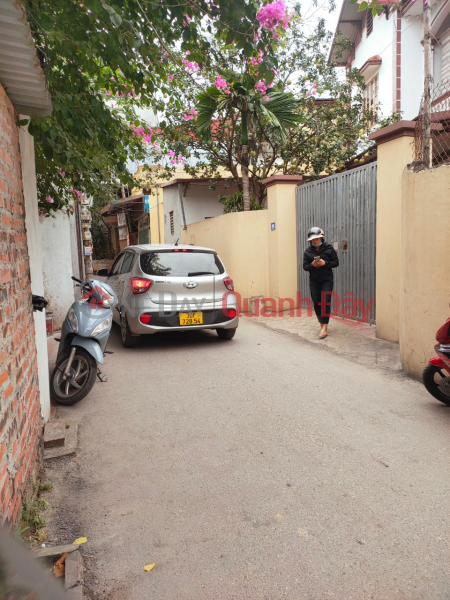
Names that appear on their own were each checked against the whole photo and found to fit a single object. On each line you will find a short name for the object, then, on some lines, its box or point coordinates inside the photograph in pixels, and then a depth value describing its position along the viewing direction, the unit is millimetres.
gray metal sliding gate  7688
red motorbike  4165
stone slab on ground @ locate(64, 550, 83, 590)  2152
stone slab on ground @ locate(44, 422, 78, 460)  3559
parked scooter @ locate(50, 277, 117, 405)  4664
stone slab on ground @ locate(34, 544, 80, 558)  2302
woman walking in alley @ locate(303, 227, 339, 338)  7348
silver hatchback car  6695
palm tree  10062
